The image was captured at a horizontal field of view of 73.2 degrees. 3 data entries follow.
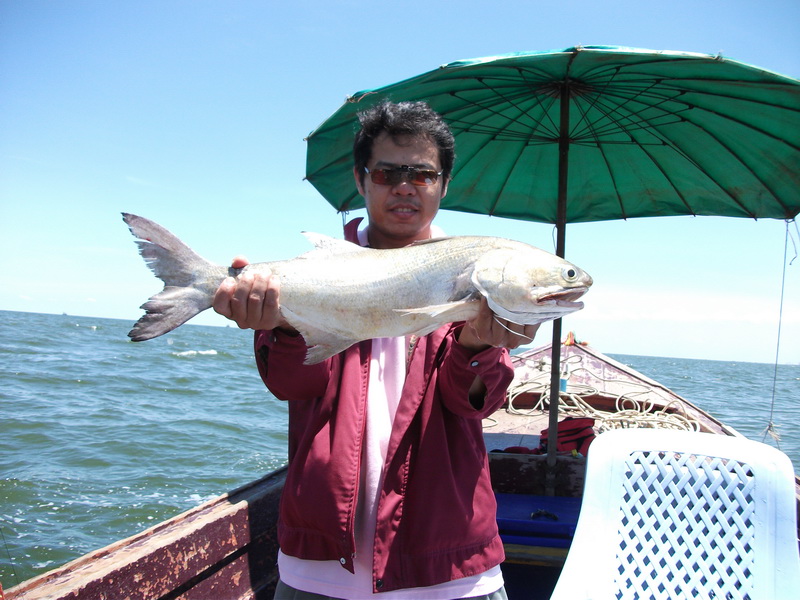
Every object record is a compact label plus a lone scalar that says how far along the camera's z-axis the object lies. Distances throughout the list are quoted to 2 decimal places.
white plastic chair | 2.56
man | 2.07
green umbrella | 3.12
